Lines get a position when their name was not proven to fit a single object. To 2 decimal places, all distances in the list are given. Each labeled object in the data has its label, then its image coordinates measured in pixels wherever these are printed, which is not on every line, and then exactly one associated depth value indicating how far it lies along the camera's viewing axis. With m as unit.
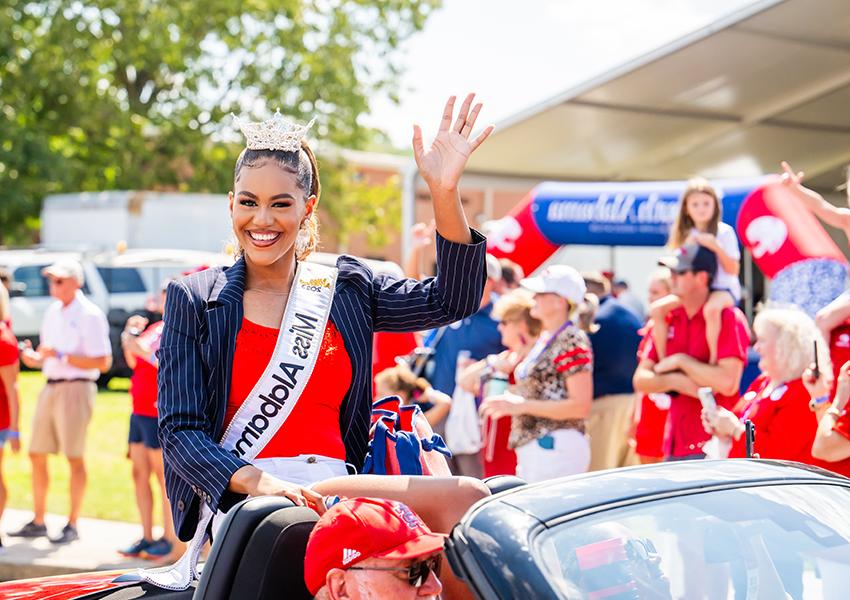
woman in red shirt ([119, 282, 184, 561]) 7.89
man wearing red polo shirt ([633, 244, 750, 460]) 6.32
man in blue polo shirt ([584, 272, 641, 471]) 7.83
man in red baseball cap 2.25
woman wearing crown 2.90
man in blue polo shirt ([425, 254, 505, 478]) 7.48
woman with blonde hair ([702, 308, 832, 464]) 5.03
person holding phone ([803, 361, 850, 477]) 4.54
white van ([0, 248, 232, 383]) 19.27
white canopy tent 13.19
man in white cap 8.55
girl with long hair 6.41
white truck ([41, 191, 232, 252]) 21.69
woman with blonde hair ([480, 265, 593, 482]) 6.54
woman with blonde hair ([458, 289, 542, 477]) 6.97
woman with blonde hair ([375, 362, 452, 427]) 7.04
